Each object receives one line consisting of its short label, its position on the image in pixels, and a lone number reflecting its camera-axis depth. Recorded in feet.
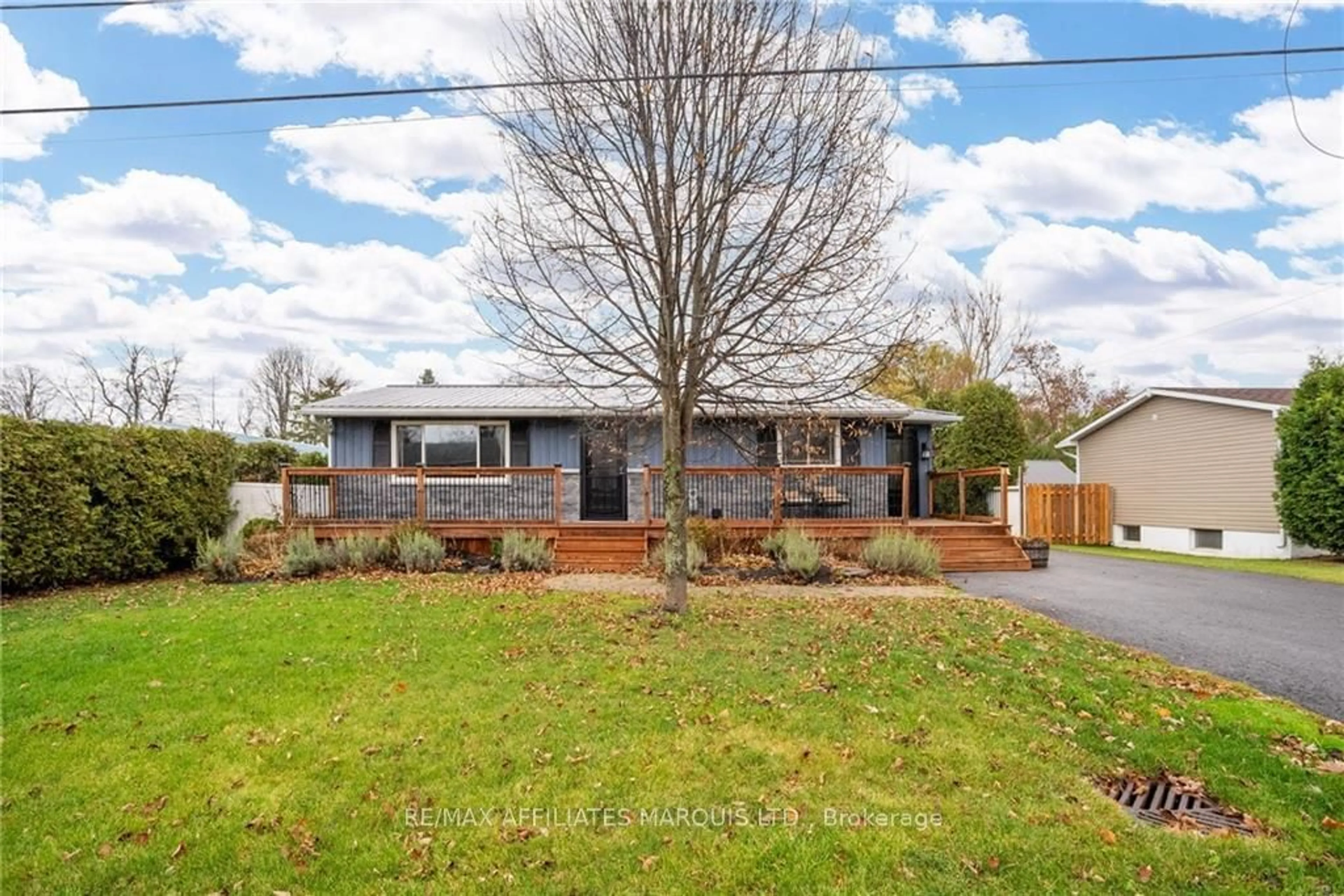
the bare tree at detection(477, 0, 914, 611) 23.57
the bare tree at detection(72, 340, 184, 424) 104.99
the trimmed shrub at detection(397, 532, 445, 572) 37.32
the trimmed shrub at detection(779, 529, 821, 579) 34.32
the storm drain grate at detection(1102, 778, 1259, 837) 11.55
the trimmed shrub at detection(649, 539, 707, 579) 35.63
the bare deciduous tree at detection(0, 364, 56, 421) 101.35
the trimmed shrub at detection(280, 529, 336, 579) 35.45
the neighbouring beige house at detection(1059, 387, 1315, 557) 54.49
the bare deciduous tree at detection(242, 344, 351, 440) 125.59
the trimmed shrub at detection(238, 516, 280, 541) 42.80
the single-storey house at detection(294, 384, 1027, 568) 40.98
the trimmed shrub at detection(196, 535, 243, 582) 34.50
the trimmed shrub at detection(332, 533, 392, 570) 36.78
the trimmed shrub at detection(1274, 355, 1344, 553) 45.14
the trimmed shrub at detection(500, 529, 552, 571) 37.76
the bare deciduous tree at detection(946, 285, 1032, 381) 107.86
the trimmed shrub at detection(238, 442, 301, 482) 57.31
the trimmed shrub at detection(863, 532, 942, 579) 36.45
